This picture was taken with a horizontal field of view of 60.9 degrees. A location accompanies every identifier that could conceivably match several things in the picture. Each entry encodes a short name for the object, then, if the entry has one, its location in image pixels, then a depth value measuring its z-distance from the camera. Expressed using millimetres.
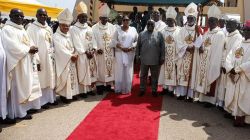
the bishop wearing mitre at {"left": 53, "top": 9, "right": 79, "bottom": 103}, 5303
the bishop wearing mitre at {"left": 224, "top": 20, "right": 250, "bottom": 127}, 4350
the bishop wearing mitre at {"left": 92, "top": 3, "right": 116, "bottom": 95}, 6083
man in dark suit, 5836
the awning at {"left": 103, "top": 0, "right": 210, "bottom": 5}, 8680
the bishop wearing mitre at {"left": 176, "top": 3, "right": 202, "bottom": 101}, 5574
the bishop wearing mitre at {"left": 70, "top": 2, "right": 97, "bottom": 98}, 5647
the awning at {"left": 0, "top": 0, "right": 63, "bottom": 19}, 8235
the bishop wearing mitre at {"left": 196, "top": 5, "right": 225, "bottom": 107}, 5123
